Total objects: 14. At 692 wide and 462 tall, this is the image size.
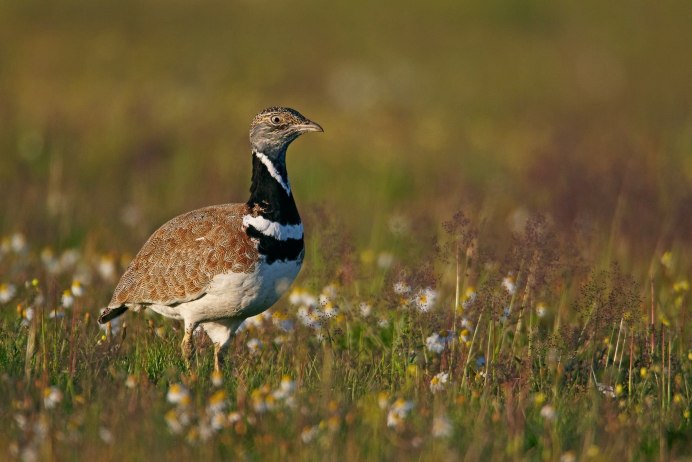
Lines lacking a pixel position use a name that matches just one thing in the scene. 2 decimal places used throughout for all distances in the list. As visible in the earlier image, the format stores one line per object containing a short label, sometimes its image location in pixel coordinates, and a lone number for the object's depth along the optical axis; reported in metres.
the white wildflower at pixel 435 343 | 12.77
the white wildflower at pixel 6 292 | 14.66
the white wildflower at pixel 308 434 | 9.54
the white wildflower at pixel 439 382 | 11.50
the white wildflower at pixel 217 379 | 10.32
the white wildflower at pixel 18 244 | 17.09
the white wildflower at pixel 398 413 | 9.82
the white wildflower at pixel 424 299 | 12.72
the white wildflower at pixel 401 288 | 12.73
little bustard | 12.94
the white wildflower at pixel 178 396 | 9.66
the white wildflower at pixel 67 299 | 14.06
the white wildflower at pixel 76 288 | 14.29
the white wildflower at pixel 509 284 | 13.34
